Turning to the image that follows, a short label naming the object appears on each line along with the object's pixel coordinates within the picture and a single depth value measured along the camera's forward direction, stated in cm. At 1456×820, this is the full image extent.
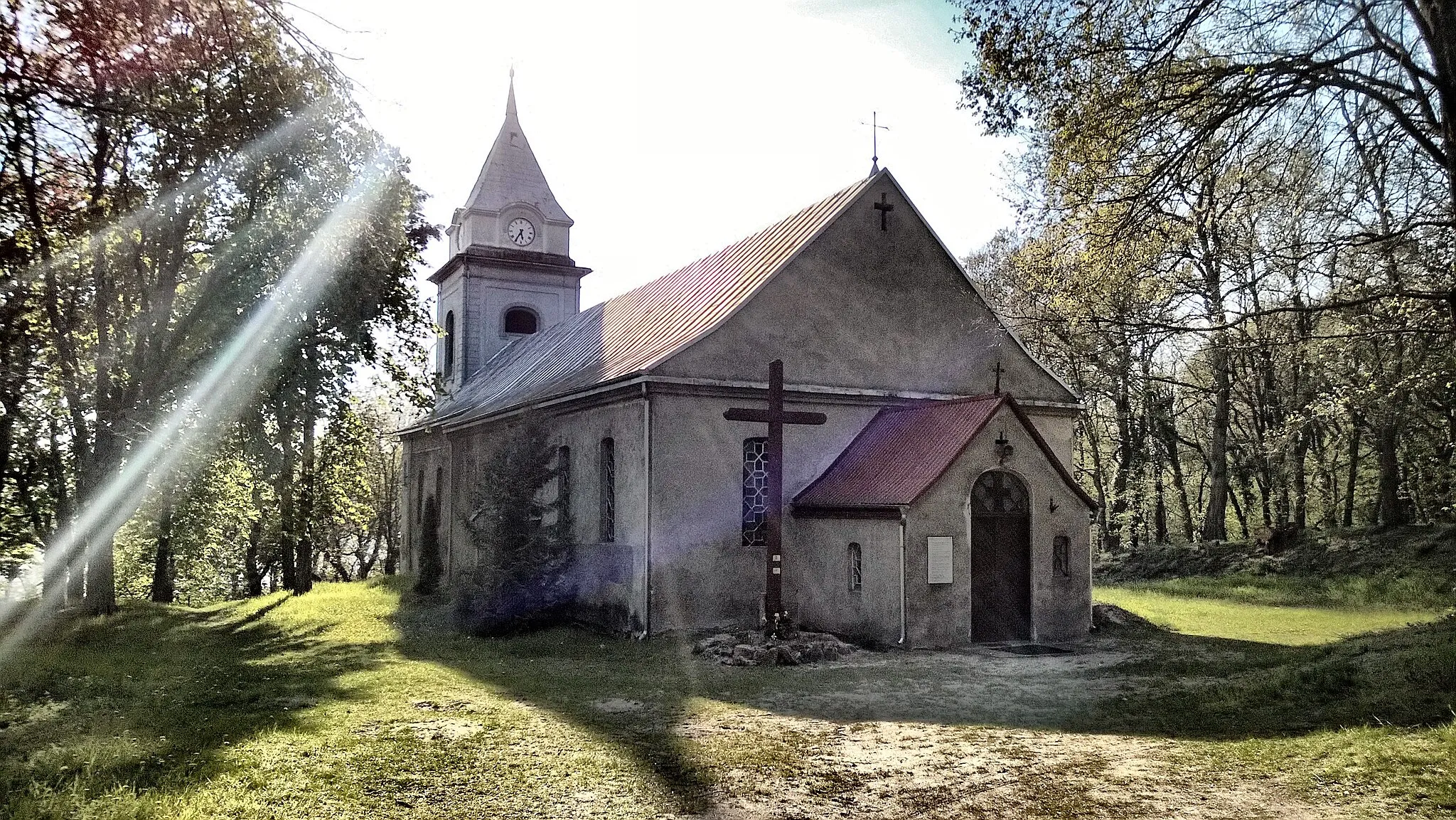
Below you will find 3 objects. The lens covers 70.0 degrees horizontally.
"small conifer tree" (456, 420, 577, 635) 1867
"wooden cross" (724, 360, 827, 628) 1677
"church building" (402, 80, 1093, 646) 1680
